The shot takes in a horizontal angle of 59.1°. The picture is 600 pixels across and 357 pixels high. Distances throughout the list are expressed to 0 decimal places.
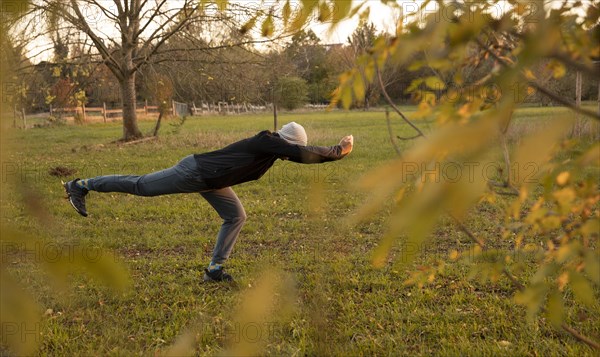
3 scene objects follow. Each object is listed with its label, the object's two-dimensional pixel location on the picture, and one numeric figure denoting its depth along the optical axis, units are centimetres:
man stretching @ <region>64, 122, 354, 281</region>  427
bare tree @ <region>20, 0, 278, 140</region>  1503
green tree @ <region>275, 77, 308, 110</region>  1571
